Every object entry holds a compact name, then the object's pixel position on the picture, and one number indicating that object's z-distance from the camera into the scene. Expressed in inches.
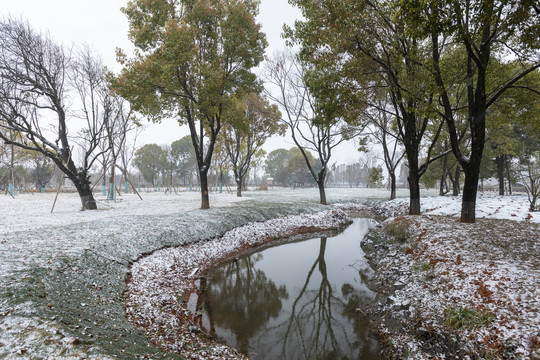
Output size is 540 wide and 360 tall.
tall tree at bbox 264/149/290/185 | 3395.7
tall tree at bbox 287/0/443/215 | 375.9
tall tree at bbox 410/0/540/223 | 265.4
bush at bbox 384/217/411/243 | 408.8
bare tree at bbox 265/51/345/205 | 819.5
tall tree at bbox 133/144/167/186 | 2691.9
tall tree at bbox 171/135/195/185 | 2903.5
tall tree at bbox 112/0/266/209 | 522.0
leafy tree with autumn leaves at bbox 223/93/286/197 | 1094.9
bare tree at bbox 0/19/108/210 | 540.1
